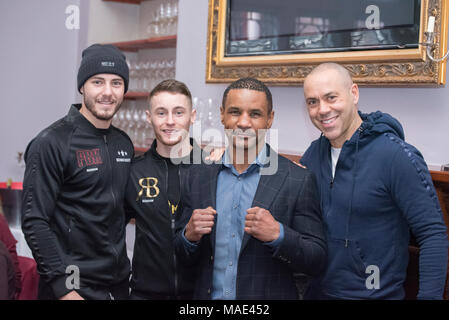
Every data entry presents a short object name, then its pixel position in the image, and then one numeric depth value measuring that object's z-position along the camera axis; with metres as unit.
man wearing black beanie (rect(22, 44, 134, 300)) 1.88
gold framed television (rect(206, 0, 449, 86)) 2.48
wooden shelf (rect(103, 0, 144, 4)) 4.85
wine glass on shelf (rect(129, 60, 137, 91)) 4.39
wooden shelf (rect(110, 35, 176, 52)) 4.23
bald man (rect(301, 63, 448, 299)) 1.65
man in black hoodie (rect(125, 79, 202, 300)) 2.01
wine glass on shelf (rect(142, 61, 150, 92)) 4.30
